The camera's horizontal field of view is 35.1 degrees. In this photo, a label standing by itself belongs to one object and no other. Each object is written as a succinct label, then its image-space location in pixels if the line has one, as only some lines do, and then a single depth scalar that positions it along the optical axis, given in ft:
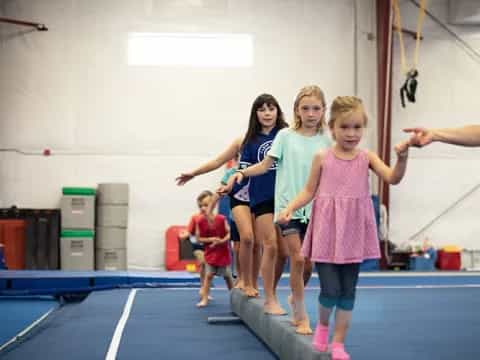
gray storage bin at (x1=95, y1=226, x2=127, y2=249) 38.52
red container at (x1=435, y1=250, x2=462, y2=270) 40.16
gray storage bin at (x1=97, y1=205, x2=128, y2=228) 38.50
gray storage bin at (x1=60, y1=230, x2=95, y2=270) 37.45
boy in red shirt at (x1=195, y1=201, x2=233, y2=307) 21.85
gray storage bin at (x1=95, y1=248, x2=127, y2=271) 38.42
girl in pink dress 10.98
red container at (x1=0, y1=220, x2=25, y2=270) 36.65
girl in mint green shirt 13.52
